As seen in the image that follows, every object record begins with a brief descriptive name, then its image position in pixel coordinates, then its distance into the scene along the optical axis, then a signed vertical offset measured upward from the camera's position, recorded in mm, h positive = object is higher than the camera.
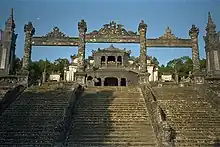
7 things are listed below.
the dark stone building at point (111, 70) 32969 +2297
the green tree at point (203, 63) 50341 +5107
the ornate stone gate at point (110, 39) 21594 +4243
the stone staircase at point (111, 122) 10297 -1662
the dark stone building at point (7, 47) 19719 +3126
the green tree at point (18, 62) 44816 +4324
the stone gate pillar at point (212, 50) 20016 +3137
